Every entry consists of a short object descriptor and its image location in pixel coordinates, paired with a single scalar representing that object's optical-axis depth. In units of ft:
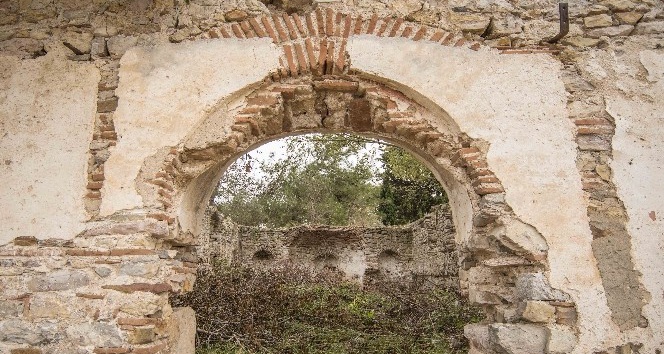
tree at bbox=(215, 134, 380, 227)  66.59
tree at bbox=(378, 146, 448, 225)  43.75
